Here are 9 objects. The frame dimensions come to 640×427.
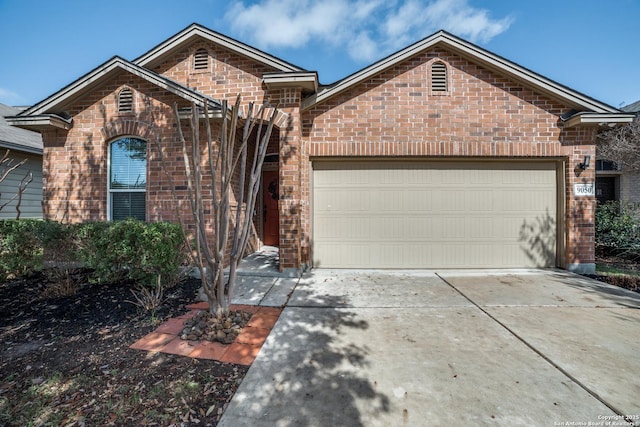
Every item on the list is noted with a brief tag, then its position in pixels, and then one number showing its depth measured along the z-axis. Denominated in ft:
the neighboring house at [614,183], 29.81
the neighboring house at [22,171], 24.94
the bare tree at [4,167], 24.72
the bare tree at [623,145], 21.59
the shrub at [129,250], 13.42
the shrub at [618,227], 21.52
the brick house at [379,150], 17.93
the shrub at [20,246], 15.06
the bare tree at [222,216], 9.68
